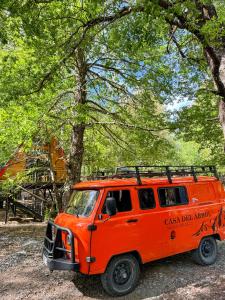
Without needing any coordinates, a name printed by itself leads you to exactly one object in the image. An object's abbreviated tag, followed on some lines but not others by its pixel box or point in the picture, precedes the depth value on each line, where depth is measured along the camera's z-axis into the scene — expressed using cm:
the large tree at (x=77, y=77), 638
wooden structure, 1270
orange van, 550
